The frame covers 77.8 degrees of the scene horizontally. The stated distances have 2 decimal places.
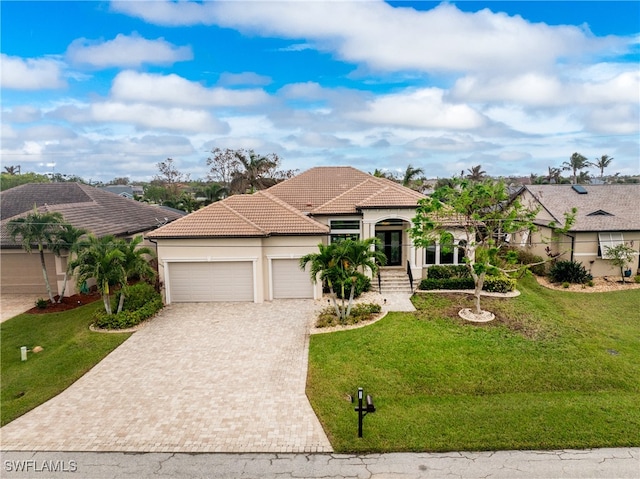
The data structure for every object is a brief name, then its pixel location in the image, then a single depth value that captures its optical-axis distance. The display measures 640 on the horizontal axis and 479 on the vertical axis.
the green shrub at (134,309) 15.87
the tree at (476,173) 58.88
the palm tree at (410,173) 31.38
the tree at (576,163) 66.50
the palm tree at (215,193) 41.22
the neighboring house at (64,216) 20.64
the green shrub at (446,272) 20.97
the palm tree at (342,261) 15.83
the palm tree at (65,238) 18.20
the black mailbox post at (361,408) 8.77
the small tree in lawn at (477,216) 15.88
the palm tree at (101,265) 15.48
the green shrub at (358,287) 17.57
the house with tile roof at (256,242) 18.97
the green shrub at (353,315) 15.92
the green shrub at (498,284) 19.55
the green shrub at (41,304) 18.34
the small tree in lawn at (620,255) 21.84
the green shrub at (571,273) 21.70
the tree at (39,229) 17.61
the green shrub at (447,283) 20.20
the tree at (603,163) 71.31
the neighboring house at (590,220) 22.62
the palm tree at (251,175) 37.84
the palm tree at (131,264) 16.16
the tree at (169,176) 69.62
